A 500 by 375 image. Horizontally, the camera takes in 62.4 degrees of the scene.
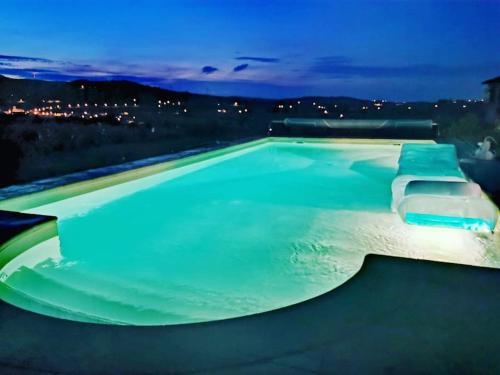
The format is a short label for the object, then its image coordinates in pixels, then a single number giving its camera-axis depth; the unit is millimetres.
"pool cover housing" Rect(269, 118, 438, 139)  11141
